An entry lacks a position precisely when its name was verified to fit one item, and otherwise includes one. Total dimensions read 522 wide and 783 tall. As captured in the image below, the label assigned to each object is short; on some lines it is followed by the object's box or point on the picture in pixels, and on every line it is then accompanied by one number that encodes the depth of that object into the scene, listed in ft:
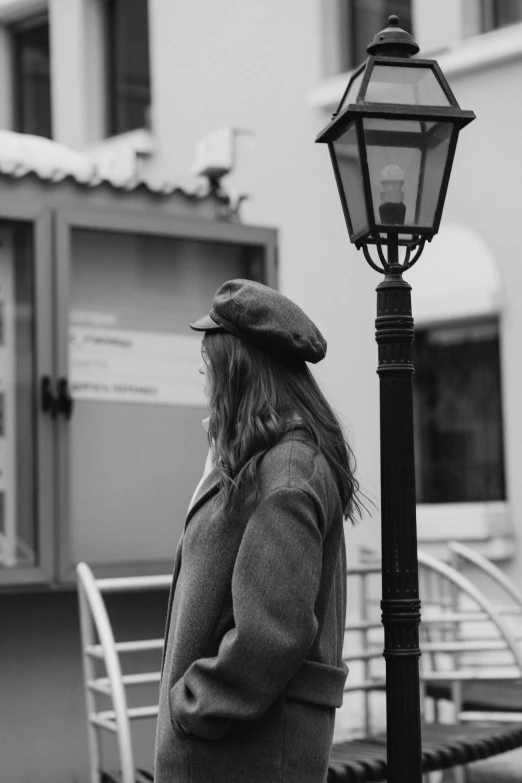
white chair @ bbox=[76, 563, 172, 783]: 13.20
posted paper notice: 17.48
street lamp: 10.59
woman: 8.19
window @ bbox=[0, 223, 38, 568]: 16.51
